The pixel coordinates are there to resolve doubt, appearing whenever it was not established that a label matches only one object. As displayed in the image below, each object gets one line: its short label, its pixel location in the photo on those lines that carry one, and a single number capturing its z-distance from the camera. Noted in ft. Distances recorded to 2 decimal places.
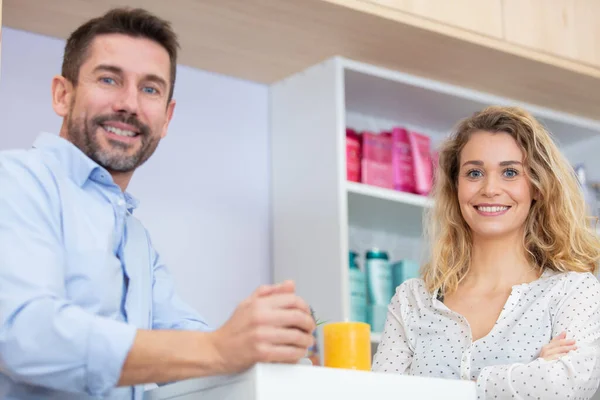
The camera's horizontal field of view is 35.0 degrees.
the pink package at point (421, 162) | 8.85
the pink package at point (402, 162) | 8.78
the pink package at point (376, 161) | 8.52
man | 3.84
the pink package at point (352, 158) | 8.48
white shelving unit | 8.07
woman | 5.99
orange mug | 4.64
